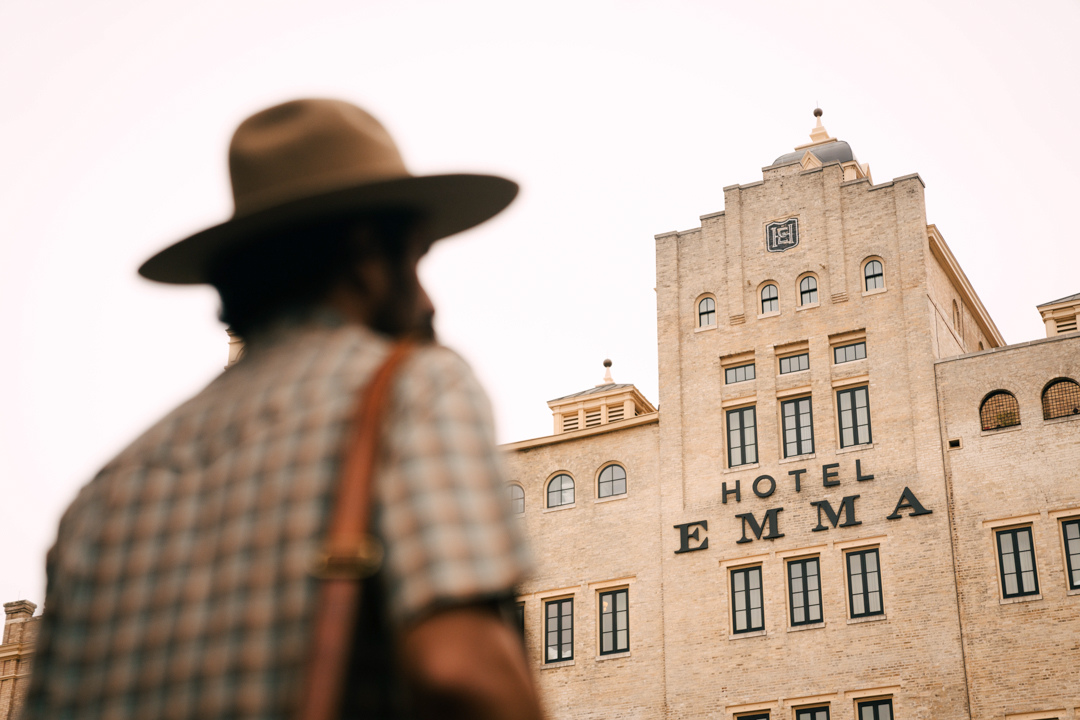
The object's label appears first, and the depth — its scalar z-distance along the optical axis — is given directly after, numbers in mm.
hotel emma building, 30266
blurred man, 2133
